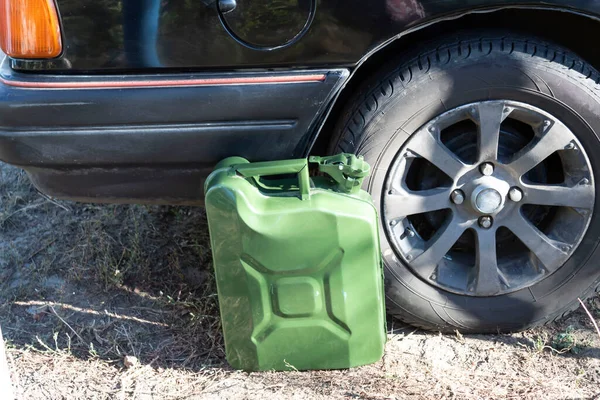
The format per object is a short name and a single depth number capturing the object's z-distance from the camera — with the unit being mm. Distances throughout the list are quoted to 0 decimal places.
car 2273
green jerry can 2340
